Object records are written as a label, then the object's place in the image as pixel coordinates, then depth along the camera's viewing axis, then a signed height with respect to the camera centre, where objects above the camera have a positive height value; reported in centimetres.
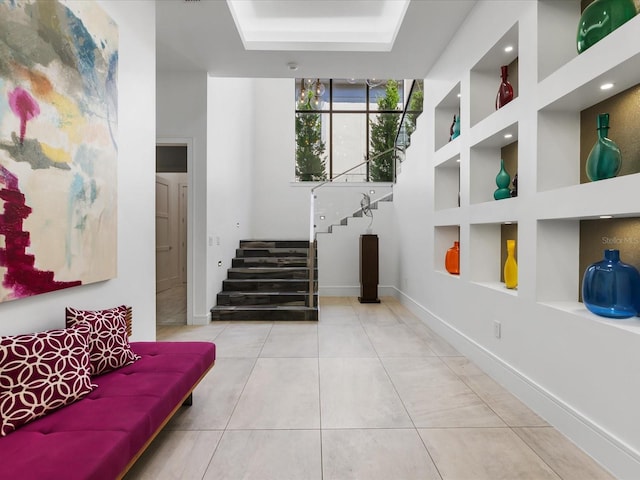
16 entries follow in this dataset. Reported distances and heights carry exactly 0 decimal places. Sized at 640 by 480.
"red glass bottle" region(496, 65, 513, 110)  311 +128
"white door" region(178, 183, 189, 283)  830 +25
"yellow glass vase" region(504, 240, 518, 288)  304 -26
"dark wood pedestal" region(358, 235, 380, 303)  641 -55
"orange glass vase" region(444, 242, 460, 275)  420 -25
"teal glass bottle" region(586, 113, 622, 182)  202 +46
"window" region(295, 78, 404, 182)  839 +284
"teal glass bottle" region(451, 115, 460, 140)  406 +126
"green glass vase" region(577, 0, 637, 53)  197 +125
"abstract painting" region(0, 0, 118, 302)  165 +49
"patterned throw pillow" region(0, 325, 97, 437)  147 -61
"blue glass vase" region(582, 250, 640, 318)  194 -27
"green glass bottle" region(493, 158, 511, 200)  308 +47
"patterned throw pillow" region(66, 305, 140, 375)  203 -60
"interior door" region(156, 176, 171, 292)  738 +4
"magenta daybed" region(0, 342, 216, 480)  122 -77
